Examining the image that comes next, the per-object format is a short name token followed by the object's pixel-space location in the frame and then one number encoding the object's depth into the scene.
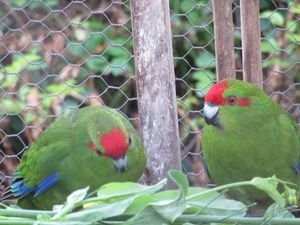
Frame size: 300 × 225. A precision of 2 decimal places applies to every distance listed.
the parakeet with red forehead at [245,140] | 4.21
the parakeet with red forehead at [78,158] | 4.04
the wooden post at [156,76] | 4.03
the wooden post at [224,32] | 4.40
